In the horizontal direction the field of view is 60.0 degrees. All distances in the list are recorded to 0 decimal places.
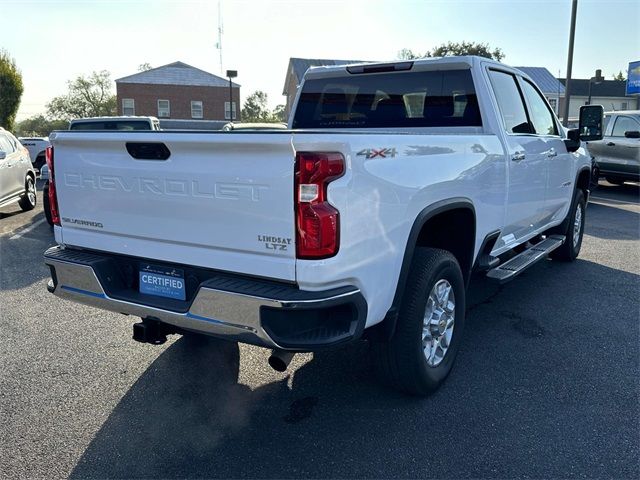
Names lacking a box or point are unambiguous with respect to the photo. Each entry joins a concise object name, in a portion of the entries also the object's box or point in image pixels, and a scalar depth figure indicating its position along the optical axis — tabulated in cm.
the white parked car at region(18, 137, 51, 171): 1761
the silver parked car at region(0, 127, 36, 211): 991
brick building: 4628
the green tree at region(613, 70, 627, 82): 8862
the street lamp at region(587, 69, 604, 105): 4166
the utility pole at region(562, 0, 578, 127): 1778
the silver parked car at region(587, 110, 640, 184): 1343
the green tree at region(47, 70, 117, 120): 6300
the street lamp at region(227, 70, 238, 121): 2990
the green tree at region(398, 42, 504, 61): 4209
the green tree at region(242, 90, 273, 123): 7094
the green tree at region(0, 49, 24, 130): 2836
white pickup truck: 252
